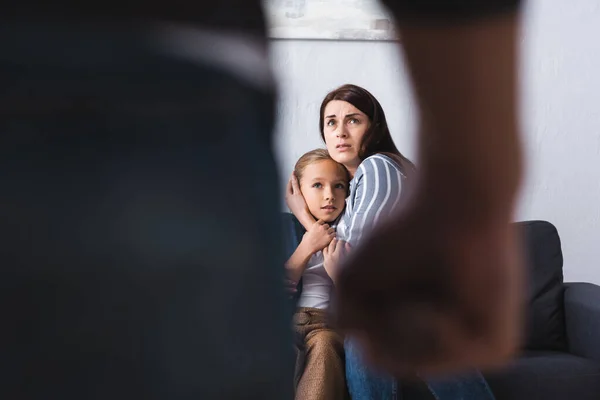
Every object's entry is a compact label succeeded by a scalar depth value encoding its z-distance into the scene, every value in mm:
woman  2338
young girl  2453
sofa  2617
